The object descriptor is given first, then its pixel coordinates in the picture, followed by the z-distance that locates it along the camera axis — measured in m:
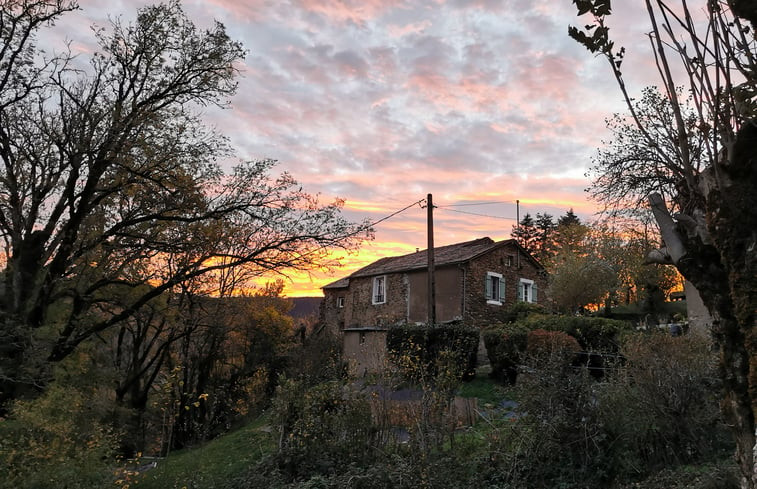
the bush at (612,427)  6.18
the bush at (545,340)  12.85
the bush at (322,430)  7.82
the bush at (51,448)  6.56
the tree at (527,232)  52.53
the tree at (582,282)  25.67
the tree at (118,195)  10.75
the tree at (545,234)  46.89
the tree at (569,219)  46.35
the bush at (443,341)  16.52
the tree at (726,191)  3.02
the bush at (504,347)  14.94
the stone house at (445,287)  25.22
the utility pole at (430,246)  19.42
